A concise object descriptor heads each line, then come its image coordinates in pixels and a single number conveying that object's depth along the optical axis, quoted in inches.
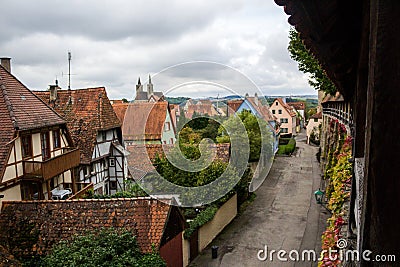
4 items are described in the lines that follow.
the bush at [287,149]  1306.6
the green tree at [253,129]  807.1
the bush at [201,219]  421.1
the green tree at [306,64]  488.7
